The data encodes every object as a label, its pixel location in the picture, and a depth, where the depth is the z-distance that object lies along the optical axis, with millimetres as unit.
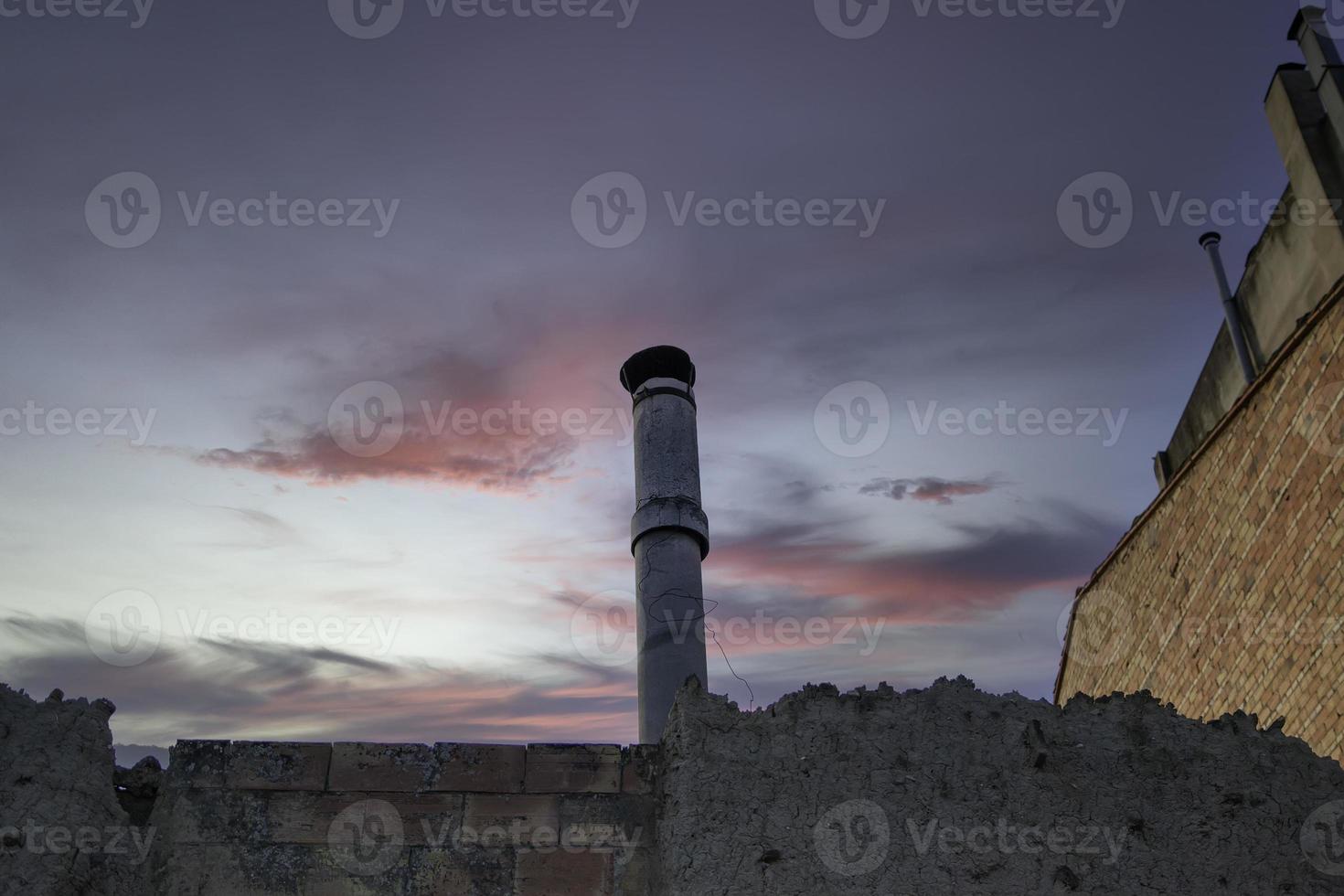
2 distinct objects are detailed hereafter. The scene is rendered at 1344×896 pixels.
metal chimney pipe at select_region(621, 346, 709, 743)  7398
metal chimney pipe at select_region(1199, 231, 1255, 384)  9197
